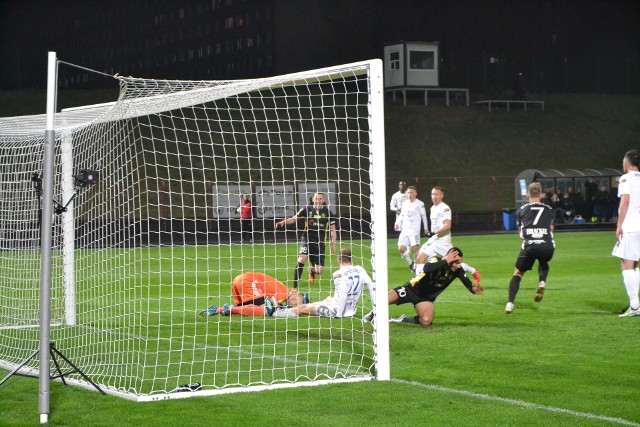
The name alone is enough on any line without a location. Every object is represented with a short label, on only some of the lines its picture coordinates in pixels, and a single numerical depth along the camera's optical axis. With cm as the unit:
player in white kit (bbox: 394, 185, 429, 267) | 2002
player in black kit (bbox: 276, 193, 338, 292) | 1553
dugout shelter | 4191
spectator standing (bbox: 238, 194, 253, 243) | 3065
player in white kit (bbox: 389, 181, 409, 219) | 2602
